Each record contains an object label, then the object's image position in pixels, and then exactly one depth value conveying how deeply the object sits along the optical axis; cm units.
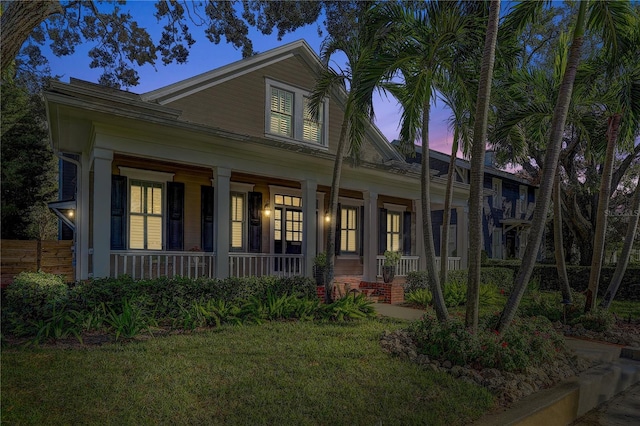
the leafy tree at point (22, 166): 1792
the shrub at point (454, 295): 1066
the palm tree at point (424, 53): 659
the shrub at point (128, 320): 623
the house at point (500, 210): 2480
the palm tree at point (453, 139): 945
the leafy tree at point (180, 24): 1073
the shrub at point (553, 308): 880
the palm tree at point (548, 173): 598
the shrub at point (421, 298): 1067
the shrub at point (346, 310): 823
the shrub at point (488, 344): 518
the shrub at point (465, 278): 1221
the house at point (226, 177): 826
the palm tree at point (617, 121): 798
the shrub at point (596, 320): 804
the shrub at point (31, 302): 648
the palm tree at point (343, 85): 872
